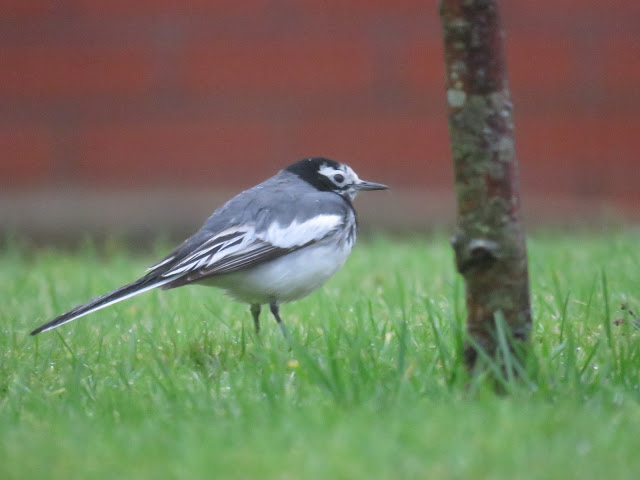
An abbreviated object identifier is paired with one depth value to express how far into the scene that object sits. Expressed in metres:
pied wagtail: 10.30
